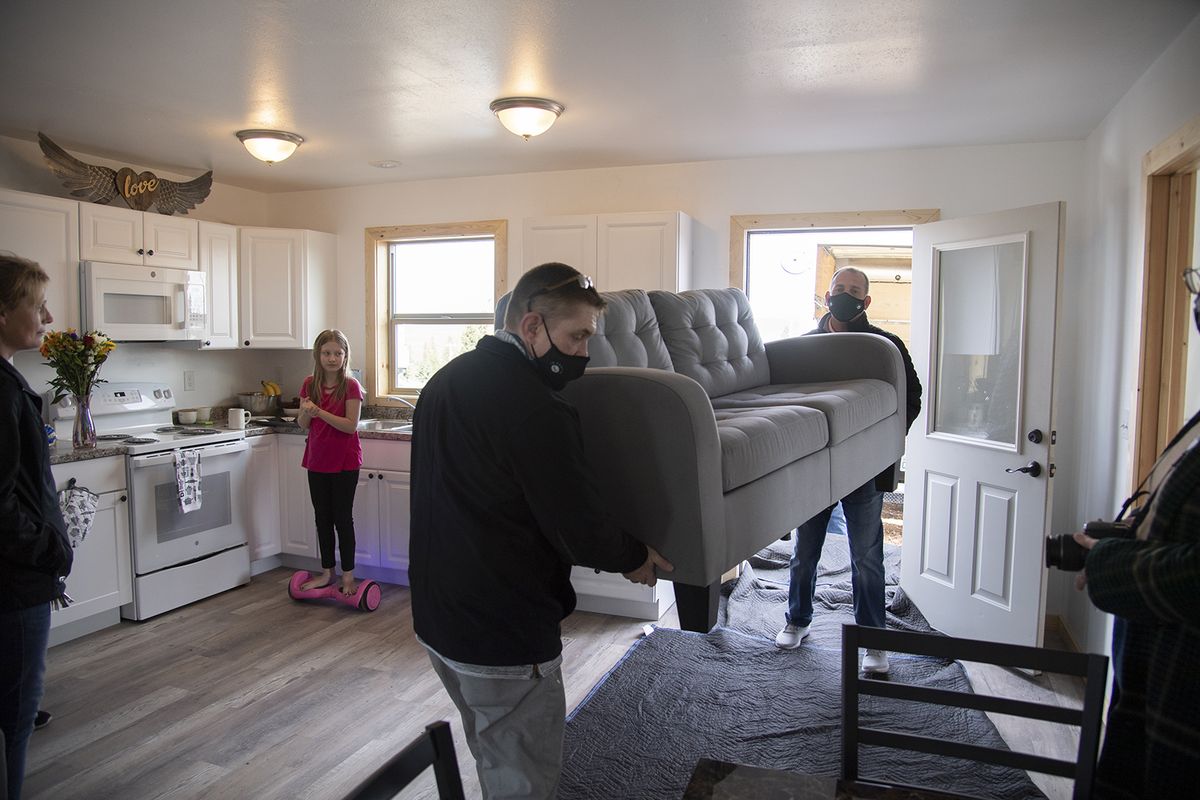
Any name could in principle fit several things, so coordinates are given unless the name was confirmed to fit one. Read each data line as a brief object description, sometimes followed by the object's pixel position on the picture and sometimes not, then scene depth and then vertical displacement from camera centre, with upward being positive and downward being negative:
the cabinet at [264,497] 4.77 -0.89
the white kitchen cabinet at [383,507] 4.61 -0.90
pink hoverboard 4.27 -1.30
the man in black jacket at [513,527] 1.52 -0.34
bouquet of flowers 3.87 -0.05
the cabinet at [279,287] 5.21 +0.41
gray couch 1.66 -0.18
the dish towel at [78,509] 3.43 -0.69
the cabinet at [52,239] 3.86 +0.53
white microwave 4.20 +0.25
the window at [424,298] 5.34 +0.36
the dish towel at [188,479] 4.19 -0.68
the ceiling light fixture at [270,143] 4.00 +1.03
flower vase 3.99 -0.39
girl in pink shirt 4.12 -0.46
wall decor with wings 4.09 +0.88
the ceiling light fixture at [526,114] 3.45 +1.03
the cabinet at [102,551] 3.77 -0.98
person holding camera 1.18 -0.42
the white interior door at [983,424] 3.56 -0.32
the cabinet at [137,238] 4.21 +0.60
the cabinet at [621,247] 4.53 +0.61
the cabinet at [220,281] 4.90 +0.41
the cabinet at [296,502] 4.88 -0.92
